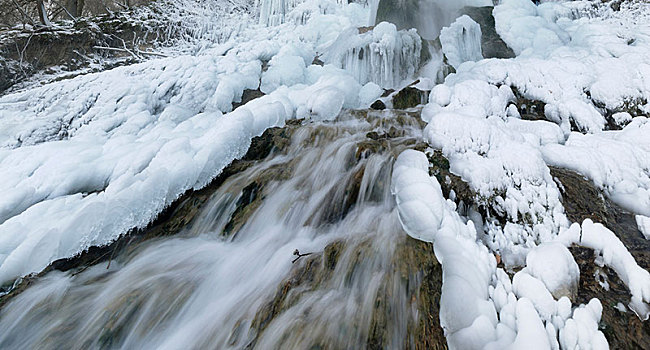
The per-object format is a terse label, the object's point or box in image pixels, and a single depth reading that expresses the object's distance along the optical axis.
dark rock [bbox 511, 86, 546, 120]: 3.83
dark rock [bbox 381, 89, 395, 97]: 5.71
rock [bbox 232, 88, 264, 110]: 5.71
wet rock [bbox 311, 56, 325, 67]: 7.44
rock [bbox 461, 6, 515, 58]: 6.77
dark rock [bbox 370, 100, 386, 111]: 5.07
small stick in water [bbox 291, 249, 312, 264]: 2.21
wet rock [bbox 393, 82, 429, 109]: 5.08
